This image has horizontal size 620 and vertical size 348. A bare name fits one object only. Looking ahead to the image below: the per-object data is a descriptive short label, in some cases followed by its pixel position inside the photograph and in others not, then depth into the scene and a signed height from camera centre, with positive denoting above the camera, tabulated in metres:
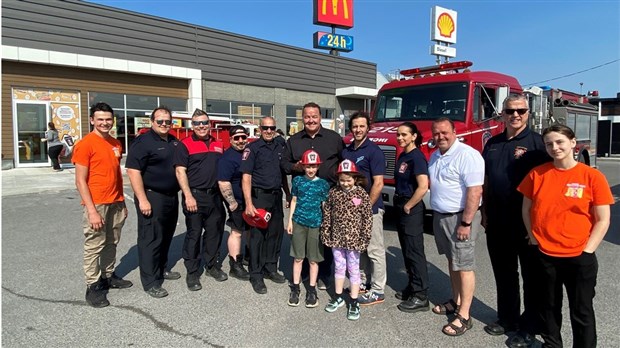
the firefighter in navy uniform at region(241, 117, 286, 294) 4.52 -0.41
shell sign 30.33 +9.48
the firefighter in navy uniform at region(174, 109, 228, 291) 4.65 -0.57
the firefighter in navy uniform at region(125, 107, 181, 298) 4.30 -0.43
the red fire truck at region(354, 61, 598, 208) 6.71 +0.84
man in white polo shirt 3.35 -0.47
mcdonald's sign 27.07 +9.29
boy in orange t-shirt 3.99 -0.43
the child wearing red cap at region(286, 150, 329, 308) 4.07 -0.77
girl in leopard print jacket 3.81 -0.70
